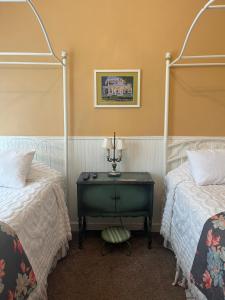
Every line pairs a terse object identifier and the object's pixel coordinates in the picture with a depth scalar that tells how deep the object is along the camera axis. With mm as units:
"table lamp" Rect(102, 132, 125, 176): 2469
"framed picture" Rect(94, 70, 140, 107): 2557
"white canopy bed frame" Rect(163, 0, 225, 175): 2473
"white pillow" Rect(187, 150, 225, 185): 2178
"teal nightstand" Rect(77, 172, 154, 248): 2350
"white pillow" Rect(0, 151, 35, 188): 2084
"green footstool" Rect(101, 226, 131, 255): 2334
